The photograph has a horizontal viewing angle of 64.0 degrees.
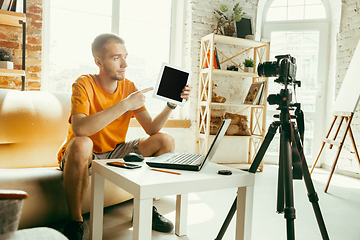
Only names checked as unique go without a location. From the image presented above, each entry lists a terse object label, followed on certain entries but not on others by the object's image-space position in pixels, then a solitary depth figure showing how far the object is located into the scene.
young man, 1.36
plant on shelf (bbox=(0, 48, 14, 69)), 2.27
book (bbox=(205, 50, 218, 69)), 3.29
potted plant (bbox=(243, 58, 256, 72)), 3.40
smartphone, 1.10
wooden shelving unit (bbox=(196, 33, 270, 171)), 3.20
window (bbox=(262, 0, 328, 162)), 3.87
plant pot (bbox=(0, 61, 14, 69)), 2.27
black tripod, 1.27
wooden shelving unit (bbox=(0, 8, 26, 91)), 2.22
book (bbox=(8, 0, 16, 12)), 2.26
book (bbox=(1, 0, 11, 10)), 2.22
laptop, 1.09
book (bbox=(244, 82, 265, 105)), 3.37
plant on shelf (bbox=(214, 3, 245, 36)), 3.39
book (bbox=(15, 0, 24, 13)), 2.31
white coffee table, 0.87
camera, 1.31
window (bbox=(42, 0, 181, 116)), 3.00
